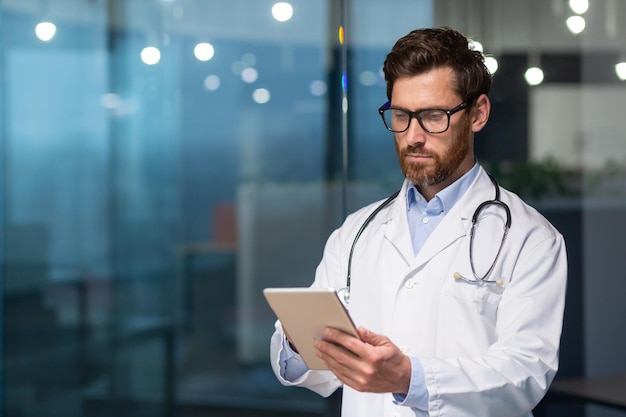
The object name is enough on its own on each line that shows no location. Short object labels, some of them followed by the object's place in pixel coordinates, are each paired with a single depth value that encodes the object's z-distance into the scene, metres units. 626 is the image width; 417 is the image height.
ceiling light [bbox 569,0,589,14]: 2.76
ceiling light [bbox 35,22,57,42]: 3.69
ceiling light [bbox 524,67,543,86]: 2.75
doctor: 1.56
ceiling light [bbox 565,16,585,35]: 2.75
